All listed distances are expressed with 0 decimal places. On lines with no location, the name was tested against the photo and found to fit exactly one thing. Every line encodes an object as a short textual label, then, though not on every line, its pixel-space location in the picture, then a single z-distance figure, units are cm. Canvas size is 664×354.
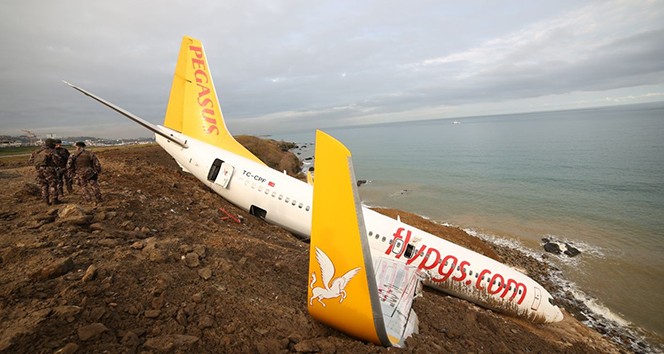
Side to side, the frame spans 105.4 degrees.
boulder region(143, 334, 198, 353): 489
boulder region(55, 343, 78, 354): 420
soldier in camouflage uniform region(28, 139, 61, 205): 1030
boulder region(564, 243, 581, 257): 2662
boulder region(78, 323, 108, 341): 461
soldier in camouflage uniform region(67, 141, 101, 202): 1071
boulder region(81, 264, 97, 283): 594
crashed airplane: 1377
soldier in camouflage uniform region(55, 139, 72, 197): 1086
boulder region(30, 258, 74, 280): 576
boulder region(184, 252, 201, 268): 793
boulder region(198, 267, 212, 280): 747
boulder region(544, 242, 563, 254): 2731
